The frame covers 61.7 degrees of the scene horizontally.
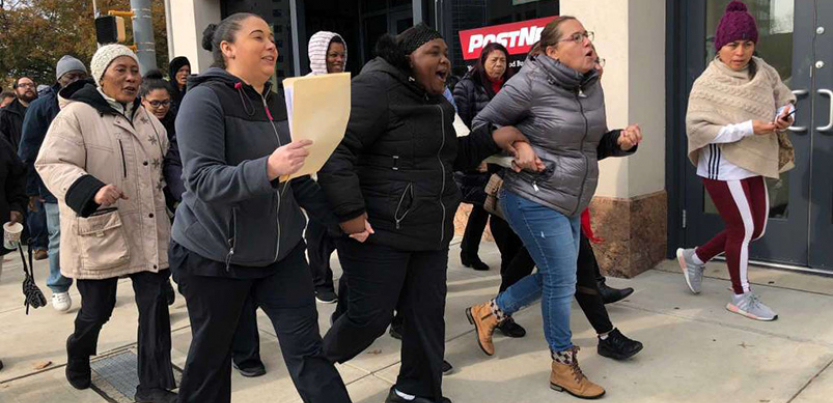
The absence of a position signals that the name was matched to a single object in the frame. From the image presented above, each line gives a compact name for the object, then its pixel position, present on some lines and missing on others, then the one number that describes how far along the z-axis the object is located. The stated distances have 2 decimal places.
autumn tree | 24.03
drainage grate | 3.69
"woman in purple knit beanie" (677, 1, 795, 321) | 4.14
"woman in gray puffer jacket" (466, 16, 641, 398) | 3.22
